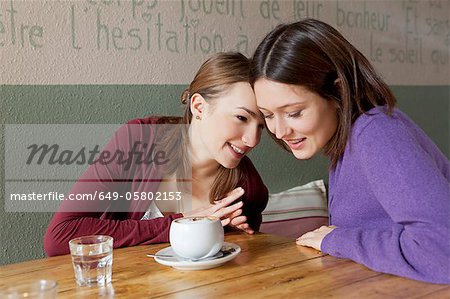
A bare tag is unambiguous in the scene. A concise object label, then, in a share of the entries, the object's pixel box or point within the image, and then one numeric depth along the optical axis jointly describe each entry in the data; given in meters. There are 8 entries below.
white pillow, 2.06
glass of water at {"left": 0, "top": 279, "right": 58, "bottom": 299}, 0.77
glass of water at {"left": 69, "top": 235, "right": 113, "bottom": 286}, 0.91
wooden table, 0.85
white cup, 0.99
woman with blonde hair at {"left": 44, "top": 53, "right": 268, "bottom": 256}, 1.27
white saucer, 0.97
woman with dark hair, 0.92
